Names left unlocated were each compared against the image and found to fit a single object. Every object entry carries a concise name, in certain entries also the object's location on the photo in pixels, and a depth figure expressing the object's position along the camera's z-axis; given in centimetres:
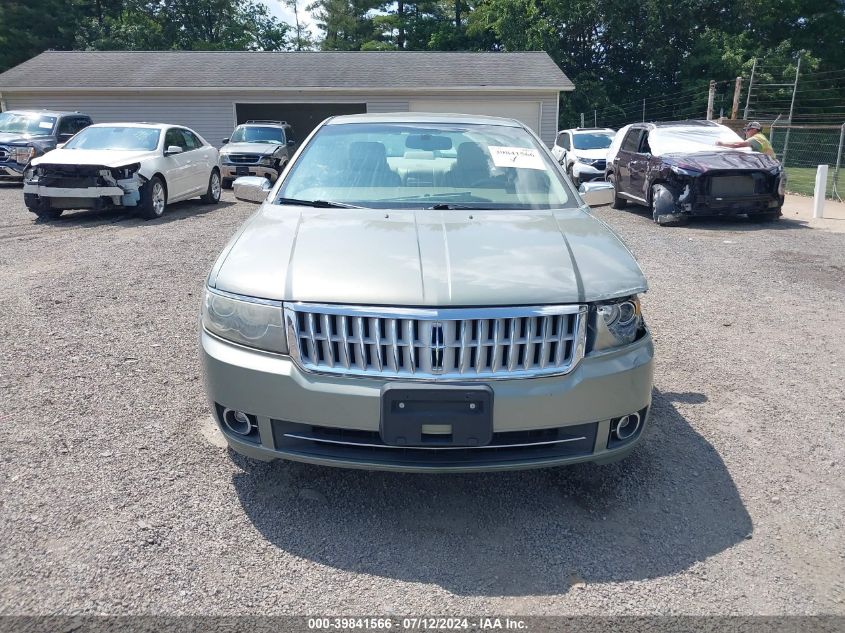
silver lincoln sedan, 272
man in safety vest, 1248
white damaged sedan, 1063
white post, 1233
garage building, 2438
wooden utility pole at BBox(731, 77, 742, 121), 2141
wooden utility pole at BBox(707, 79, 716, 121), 2123
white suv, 1639
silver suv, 1773
